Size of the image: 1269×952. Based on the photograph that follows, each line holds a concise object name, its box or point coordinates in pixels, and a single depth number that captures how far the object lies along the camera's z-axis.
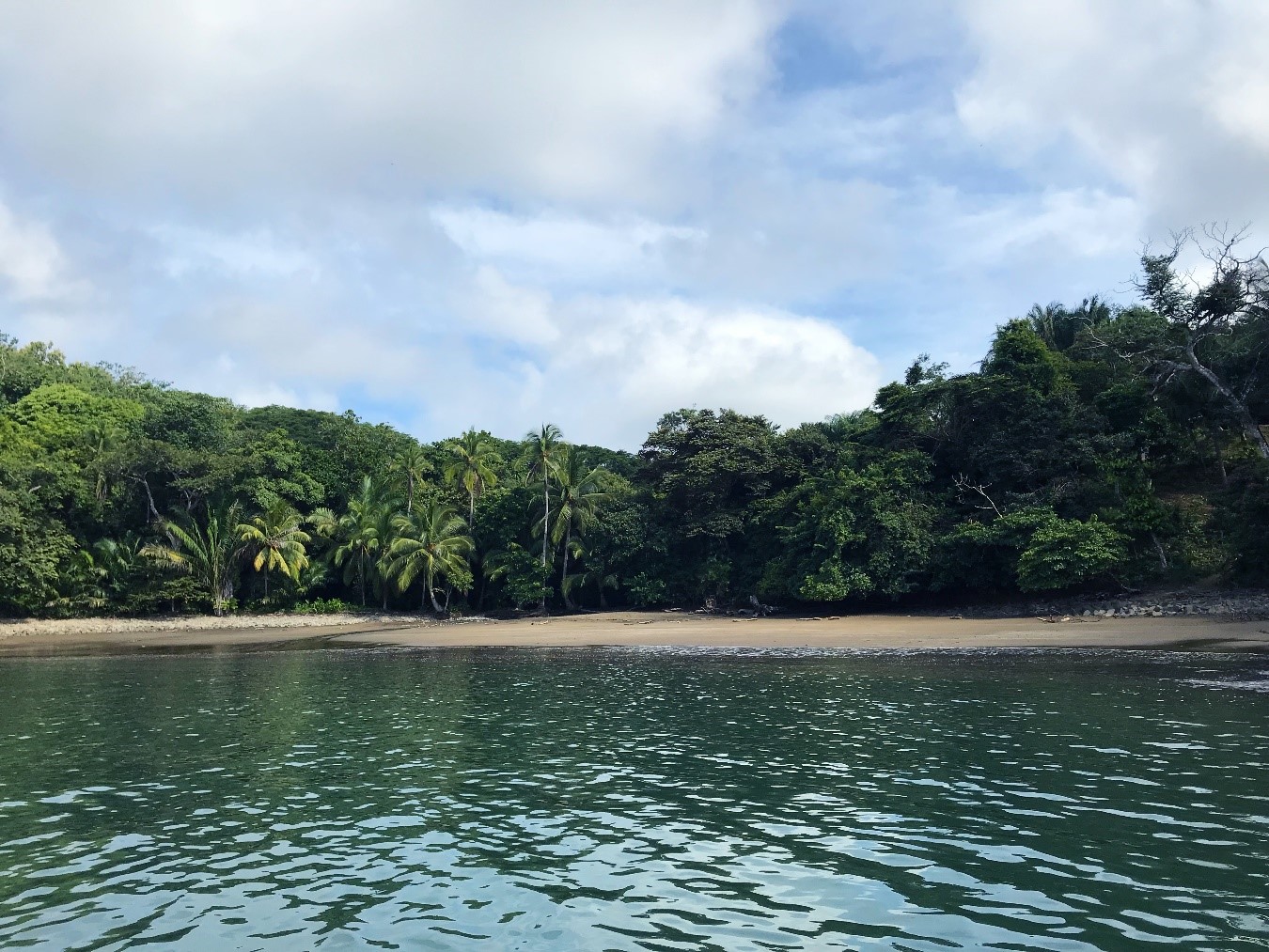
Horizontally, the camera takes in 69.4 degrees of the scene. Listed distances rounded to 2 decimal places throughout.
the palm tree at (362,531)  58.41
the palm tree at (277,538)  55.84
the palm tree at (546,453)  59.22
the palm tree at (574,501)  58.50
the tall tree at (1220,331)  38.44
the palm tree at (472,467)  63.09
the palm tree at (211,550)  56.16
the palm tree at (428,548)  56.59
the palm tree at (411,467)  62.06
